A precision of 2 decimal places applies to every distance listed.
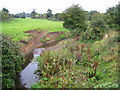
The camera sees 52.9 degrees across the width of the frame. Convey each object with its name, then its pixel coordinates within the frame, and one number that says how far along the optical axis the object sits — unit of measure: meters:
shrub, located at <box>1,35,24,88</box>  6.95
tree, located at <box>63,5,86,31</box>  25.31
